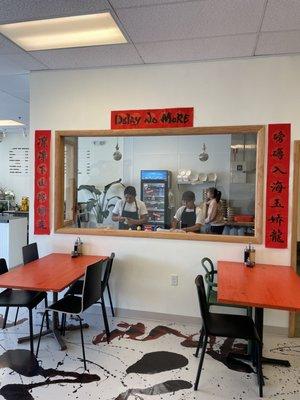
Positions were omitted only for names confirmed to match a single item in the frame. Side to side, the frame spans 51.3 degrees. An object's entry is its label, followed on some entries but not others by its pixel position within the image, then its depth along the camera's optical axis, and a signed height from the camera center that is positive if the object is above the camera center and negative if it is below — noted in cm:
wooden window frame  317 +12
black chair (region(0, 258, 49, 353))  266 -99
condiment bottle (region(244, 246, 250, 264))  311 -63
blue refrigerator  543 +4
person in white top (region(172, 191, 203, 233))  380 -34
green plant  423 -19
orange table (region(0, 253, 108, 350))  246 -76
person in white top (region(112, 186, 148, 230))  411 -30
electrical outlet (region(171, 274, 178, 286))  340 -97
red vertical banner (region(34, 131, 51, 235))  365 +7
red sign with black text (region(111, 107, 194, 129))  331 +78
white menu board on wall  794 +70
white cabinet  514 -86
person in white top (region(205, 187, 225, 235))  372 -28
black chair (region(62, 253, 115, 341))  298 -102
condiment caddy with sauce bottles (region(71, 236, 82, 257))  349 -67
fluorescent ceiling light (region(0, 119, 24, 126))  654 +144
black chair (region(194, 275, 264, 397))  222 -102
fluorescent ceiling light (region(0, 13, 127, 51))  255 +138
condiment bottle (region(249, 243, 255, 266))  309 -63
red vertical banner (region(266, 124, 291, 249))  310 +7
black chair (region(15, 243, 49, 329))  323 -69
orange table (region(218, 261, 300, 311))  207 -73
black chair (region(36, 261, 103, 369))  255 -93
